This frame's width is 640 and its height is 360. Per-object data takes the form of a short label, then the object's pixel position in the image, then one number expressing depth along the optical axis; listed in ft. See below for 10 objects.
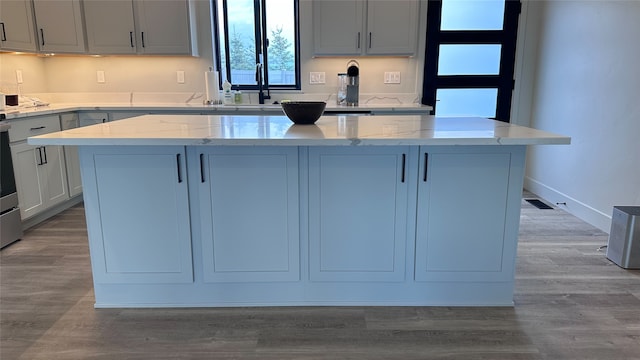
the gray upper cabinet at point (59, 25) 13.10
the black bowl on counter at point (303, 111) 7.67
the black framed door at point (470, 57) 14.34
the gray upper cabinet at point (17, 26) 11.70
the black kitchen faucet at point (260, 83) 14.85
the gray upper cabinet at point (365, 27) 13.51
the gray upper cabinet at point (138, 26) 13.47
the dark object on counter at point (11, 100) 12.02
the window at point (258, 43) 14.73
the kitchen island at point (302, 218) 6.60
